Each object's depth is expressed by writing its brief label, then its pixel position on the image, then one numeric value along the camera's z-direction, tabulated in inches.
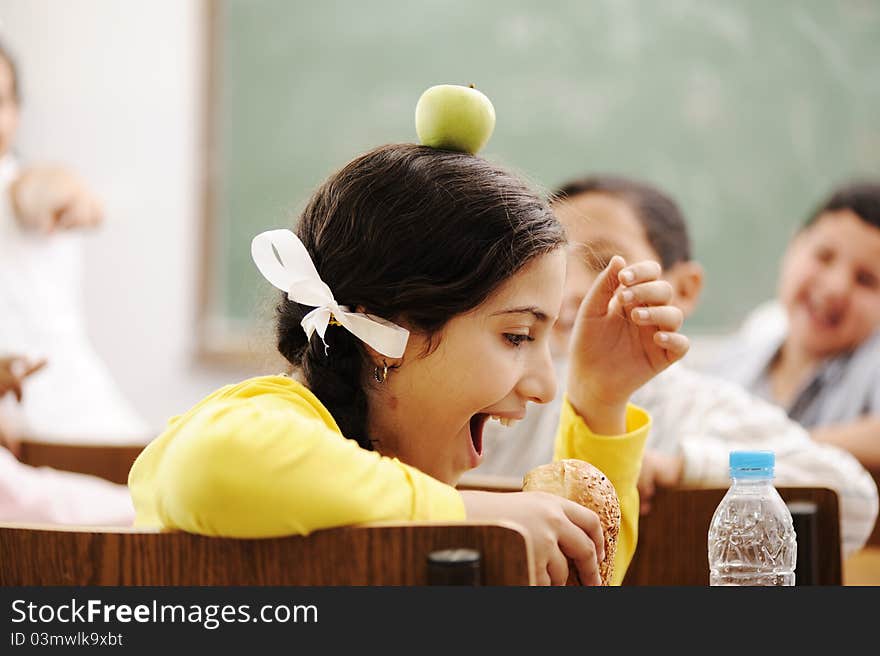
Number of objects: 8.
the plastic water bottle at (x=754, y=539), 117.4
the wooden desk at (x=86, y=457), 142.6
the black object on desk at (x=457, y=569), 105.1
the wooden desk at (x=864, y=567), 139.5
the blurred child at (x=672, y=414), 125.1
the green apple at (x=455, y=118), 115.4
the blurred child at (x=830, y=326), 167.9
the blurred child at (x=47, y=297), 169.3
